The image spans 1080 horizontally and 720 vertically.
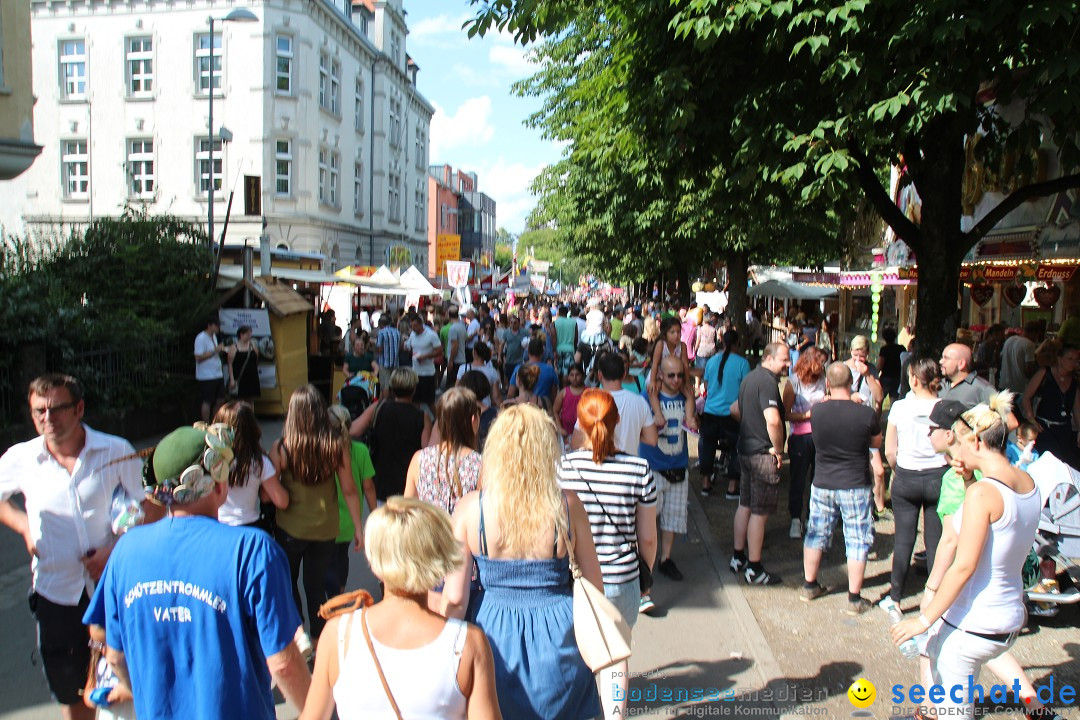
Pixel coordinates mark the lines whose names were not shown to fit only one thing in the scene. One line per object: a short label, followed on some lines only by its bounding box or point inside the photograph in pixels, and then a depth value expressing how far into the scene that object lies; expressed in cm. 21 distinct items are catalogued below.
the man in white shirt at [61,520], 350
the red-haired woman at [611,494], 371
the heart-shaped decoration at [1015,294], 1317
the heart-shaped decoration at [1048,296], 1238
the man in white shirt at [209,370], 1168
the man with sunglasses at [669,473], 622
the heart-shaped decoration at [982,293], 1386
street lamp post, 1553
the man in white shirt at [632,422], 539
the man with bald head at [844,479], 549
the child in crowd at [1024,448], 580
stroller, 525
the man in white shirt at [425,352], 1195
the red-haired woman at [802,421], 703
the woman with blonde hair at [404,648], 223
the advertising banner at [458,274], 3080
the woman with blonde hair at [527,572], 290
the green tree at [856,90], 598
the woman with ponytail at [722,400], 799
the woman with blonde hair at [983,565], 342
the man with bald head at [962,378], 592
